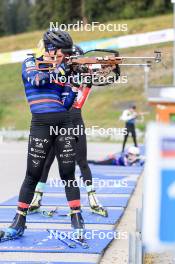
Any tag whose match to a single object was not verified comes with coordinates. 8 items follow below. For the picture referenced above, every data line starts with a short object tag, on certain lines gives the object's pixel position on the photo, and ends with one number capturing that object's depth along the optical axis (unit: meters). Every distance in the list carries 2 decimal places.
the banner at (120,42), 46.51
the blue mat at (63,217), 15.12
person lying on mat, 30.70
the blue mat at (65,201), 17.85
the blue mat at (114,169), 28.41
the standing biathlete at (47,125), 12.78
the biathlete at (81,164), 15.70
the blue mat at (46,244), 12.43
